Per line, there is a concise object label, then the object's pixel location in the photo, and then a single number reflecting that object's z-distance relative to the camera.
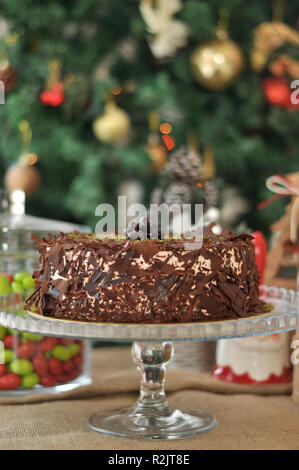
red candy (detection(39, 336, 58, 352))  1.39
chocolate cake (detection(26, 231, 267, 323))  1.19
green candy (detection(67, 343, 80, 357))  1.42
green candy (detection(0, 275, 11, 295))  1.39
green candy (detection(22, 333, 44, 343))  1.39
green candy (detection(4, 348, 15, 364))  1.37
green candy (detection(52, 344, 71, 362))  1.40
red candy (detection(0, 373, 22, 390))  1.37
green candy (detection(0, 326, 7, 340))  1.38
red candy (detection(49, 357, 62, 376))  1.40
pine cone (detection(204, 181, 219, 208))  1.67
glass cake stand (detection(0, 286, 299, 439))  1.15
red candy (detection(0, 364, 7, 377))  1.38
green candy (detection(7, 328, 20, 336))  1.39
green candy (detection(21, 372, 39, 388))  1.38
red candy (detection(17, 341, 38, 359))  1.38
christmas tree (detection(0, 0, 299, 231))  1.73
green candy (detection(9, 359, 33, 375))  1.38
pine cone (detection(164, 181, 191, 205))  1.67
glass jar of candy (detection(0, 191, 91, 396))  1.38
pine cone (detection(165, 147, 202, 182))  1.69
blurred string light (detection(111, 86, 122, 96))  1.76
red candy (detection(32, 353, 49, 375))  1.39
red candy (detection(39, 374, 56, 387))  1.39
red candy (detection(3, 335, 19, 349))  1.38
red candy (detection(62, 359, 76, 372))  1.41
